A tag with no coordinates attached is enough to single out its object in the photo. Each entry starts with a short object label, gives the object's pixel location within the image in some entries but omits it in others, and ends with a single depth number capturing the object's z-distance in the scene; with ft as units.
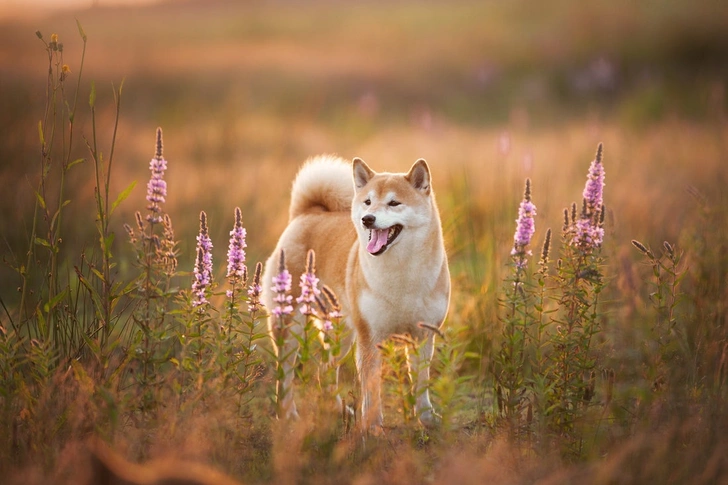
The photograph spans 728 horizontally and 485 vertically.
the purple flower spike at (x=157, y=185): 24.91
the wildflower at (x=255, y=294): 24.17
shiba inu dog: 30.25
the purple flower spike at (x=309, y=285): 22.93
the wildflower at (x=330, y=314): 22.66
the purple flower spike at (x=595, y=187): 26.73
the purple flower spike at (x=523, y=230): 26.53
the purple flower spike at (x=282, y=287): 22.57
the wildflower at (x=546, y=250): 26.35
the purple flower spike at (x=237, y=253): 25.36
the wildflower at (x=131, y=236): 24.22
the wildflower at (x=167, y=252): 24.82
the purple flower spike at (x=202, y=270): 25.02
